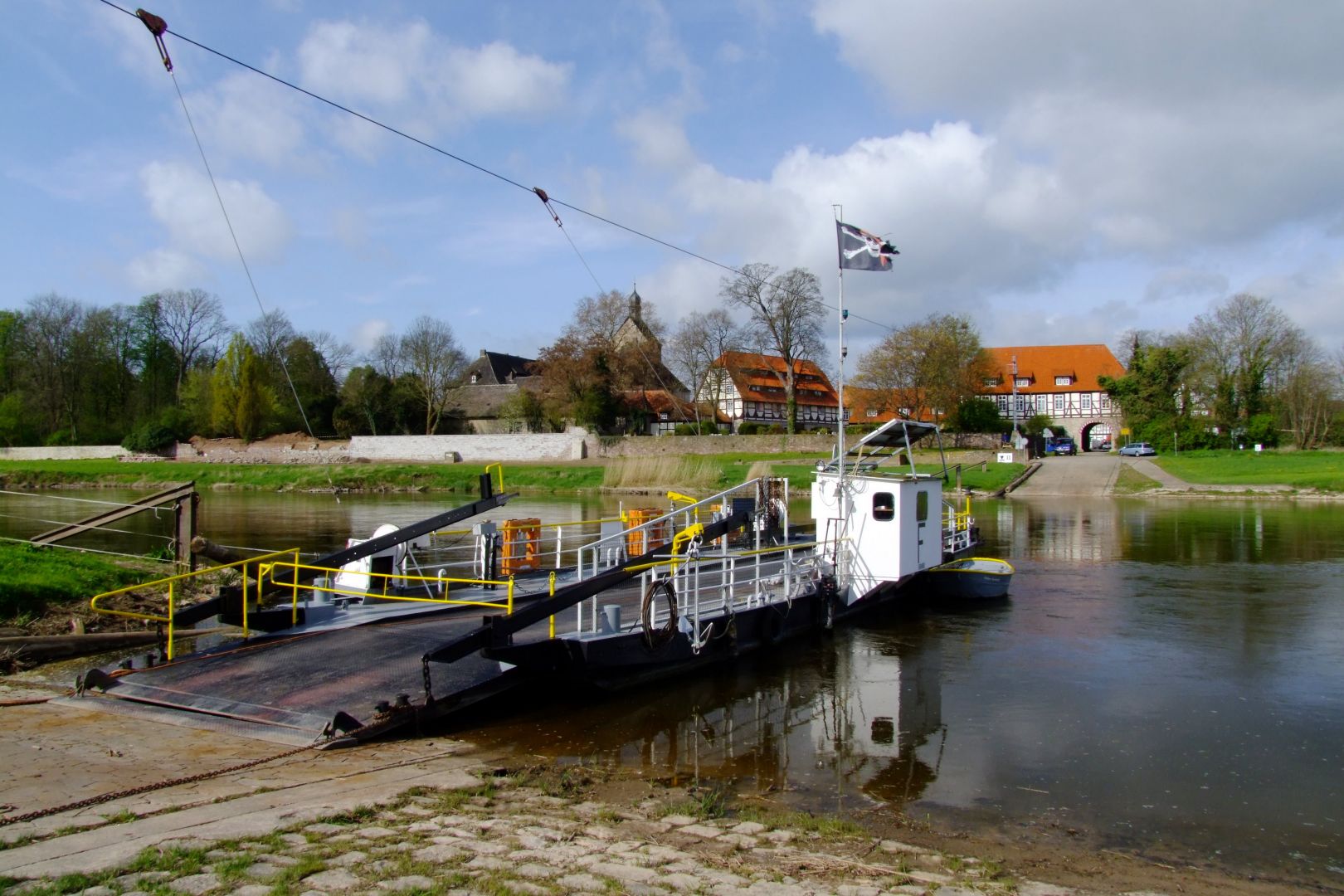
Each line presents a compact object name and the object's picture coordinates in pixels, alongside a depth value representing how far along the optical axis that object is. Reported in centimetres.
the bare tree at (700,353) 7744
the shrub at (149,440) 7669
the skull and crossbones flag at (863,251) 1719
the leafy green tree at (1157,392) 7425
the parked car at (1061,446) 7738
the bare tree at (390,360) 9112
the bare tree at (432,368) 8306
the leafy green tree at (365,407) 7994
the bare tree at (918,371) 6950
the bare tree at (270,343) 8419
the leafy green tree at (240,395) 7675
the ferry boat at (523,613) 989
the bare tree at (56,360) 8081
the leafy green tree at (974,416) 7544
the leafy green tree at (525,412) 7956
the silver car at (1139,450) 7031
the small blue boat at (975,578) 2019
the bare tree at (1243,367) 7250
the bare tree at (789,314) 7156
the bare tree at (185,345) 8769
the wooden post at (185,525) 1784
